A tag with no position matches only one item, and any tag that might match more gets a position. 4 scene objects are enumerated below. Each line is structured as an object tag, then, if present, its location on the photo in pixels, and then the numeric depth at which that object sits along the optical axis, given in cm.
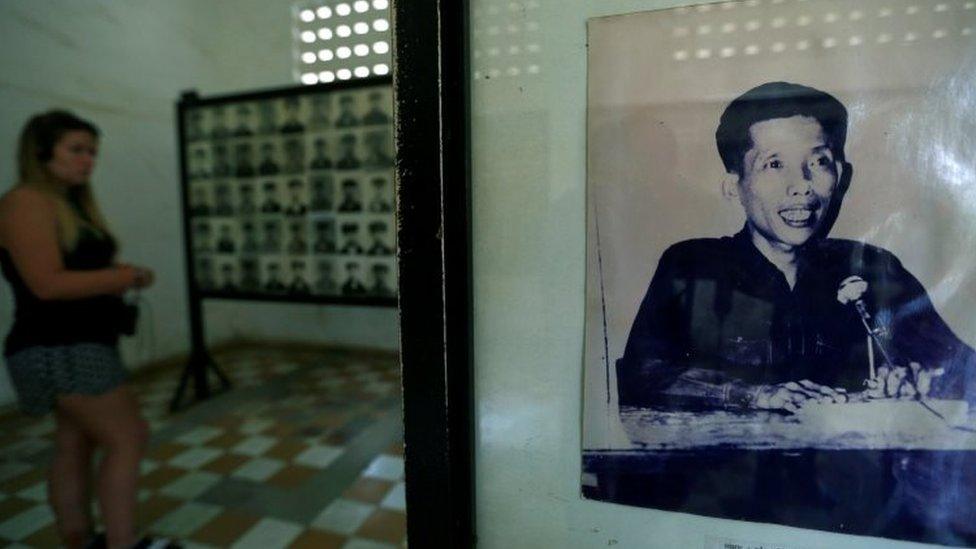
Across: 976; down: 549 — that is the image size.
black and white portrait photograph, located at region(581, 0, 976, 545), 56
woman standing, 127
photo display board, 251
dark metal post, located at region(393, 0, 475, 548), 61
